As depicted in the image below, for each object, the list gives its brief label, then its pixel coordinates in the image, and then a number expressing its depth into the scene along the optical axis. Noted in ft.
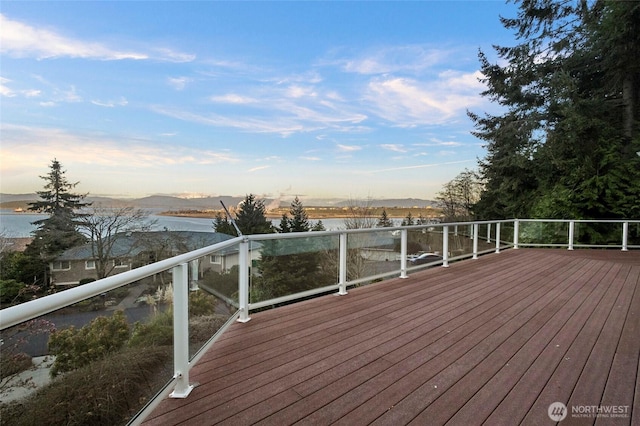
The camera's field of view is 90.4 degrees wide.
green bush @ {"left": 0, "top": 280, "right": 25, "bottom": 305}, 27.94
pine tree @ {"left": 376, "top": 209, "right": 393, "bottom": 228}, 64.33
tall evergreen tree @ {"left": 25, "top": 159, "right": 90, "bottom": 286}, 42.50
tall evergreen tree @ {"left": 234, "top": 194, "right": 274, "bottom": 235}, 71.73
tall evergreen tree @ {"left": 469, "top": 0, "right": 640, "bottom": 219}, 36.65
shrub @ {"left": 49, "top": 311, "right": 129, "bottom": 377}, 3.95
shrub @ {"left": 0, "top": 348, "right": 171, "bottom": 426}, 3.58
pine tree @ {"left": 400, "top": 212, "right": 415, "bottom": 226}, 72.70
